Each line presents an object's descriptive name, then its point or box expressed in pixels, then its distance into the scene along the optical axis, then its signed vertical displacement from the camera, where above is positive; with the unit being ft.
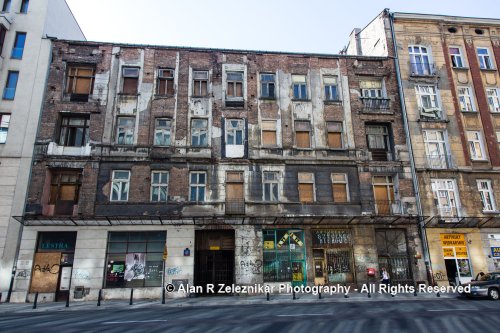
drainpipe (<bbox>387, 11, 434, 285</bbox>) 69.41 +20.76
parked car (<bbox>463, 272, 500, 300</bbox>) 53.43 -4.67
